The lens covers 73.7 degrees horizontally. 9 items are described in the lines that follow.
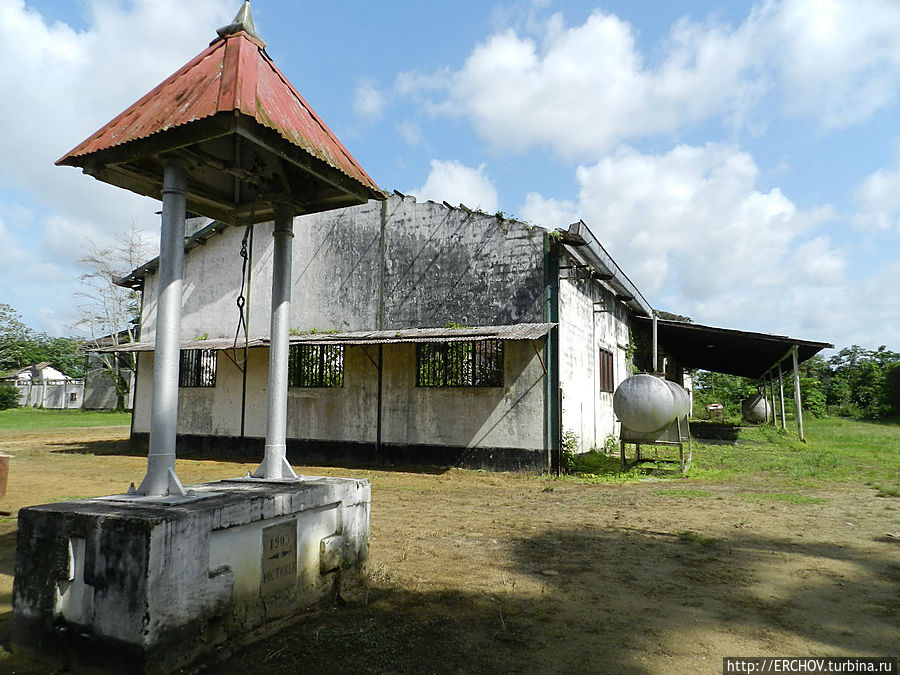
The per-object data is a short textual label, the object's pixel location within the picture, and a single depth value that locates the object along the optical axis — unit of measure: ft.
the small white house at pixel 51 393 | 133.69
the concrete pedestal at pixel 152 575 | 10.02
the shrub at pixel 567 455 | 38.09
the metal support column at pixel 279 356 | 15.33
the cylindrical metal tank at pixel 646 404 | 36.99
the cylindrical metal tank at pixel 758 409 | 86.43
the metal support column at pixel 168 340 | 12.48
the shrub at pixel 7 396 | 117.39
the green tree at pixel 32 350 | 152.35
